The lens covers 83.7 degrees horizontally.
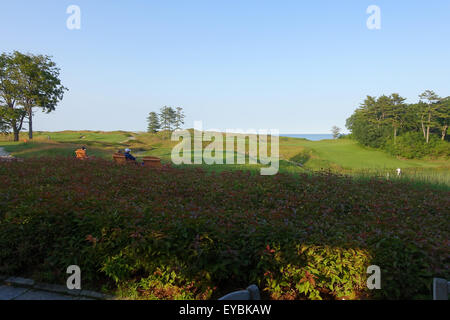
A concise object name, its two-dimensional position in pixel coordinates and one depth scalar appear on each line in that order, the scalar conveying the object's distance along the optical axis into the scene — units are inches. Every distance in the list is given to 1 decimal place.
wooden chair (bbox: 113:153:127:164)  417.4
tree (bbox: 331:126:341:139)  4531.3
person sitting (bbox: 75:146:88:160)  501.2
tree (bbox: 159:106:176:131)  2004.2
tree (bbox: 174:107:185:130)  2015.3
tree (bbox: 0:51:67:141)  1130.0
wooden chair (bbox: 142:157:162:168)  417.7
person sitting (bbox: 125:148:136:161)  438.5
